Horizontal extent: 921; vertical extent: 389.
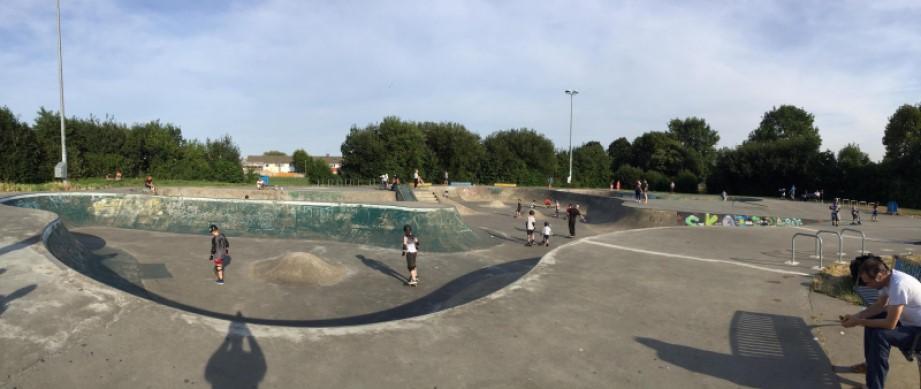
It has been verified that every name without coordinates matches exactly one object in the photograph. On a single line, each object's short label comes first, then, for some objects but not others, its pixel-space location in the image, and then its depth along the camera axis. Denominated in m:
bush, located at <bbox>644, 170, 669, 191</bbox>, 50.78
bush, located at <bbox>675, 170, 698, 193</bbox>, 49.91
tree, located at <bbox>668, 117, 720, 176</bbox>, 79.69
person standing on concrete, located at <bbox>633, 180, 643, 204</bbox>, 27.05
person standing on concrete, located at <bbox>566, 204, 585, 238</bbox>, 19.60
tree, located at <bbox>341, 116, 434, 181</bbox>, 50.00
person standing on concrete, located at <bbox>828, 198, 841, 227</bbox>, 19.73
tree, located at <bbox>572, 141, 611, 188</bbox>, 59.78
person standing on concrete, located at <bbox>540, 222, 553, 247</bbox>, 17.39
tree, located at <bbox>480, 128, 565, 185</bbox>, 56.53
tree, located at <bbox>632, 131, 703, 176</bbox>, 63.03
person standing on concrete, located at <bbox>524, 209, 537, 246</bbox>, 17.11
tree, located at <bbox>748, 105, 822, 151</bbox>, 70.38
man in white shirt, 3.94
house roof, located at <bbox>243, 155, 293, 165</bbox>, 131.40
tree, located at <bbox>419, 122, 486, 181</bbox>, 55.12
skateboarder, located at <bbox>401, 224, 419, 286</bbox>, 10.80
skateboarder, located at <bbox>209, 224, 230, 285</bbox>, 10.40
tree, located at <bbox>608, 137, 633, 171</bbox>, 74.56
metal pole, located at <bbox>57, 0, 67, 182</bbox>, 24.69
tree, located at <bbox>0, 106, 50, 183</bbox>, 33.19
